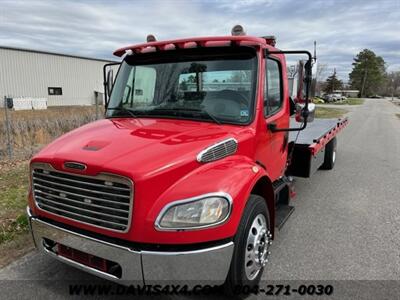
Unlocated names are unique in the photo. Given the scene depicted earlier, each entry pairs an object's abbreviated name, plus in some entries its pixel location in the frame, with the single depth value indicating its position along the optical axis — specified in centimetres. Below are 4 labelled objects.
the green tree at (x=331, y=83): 9944
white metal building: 3459
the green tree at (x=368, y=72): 11000
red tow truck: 244
